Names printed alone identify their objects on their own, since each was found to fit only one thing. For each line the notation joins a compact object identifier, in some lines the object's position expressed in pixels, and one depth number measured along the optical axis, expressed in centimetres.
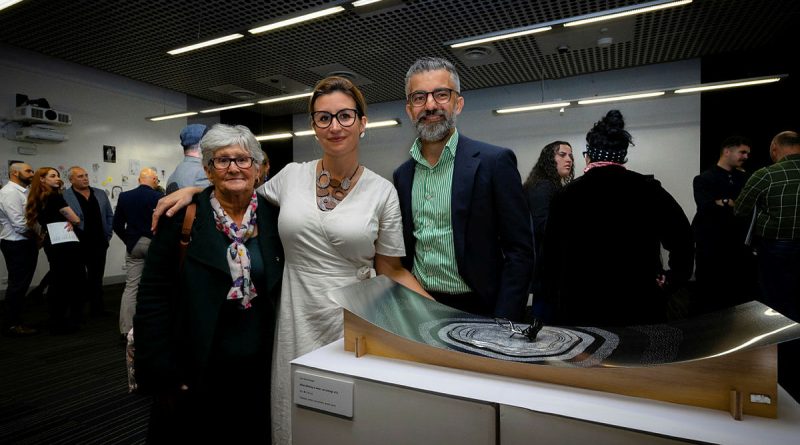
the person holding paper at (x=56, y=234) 420
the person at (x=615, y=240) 167
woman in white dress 139
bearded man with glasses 135
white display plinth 60
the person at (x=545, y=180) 325
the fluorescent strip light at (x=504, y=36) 415
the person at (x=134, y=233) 377
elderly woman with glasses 135
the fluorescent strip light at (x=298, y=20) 363
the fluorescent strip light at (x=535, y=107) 621
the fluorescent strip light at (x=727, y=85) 532
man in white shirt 432
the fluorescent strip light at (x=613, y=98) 579
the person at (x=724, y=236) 428
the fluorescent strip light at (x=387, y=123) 743
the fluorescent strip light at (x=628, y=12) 361
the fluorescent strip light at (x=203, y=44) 420
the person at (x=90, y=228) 459
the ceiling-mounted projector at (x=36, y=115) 613
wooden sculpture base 63
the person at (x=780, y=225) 313
